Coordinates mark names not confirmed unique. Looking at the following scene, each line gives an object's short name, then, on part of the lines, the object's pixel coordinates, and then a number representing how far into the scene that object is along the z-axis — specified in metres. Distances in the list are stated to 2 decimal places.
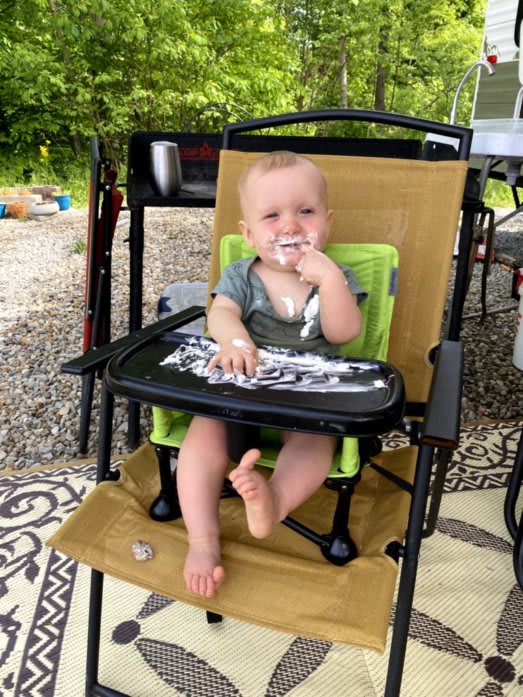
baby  1.14
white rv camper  6.13
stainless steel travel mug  2.33
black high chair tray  1.00
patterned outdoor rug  1.45
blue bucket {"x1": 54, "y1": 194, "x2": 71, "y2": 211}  7.31
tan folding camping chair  1.03
